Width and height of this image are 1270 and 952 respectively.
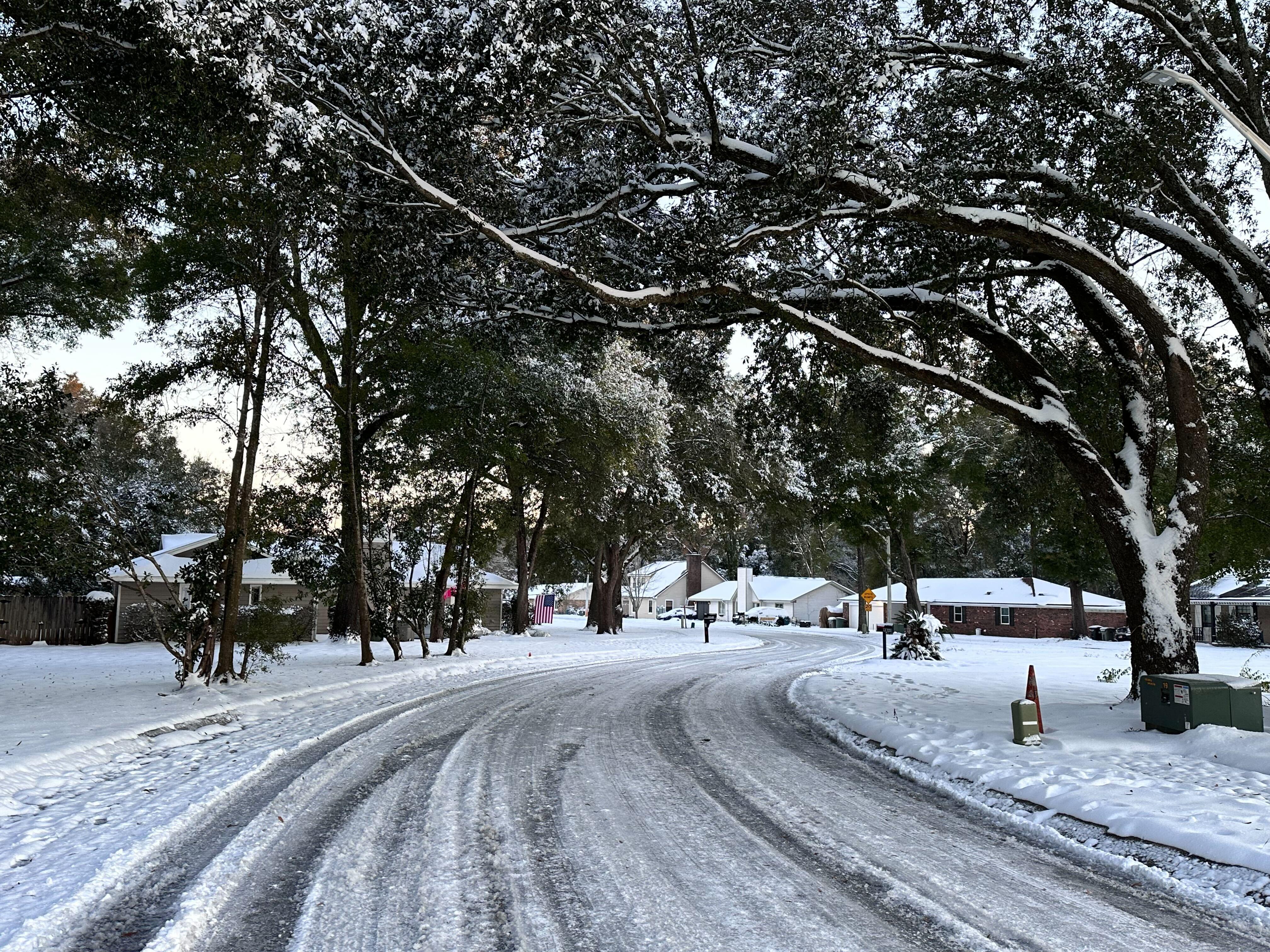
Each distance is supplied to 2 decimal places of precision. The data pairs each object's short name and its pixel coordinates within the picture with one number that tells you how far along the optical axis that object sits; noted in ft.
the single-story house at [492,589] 102.22
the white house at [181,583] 84.99
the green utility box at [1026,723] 28.53
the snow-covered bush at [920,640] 78.28
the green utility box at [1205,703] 28.25
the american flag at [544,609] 162.30
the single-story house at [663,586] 274.16
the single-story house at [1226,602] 127.13
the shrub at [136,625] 87.92
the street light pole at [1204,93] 25.64
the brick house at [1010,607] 167.53
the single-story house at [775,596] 235.20
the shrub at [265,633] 43.86
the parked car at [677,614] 252.09
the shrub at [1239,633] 124.57
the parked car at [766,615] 227.40
